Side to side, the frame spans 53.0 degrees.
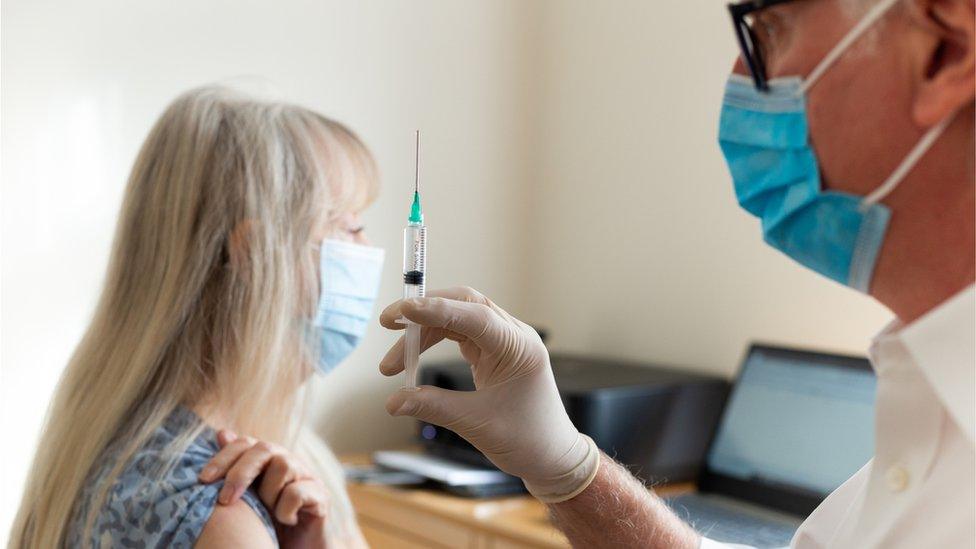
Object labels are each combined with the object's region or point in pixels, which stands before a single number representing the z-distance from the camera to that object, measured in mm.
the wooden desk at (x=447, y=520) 1848
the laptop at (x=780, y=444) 1774
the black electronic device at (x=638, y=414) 2016
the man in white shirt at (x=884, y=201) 742
